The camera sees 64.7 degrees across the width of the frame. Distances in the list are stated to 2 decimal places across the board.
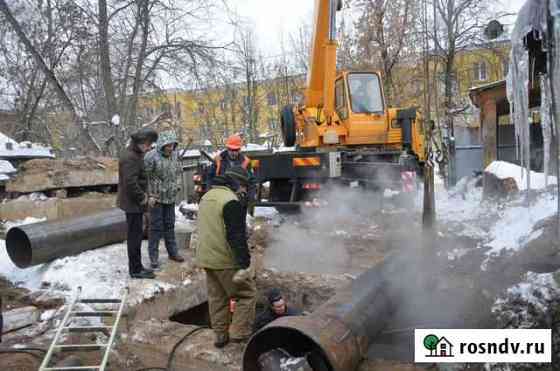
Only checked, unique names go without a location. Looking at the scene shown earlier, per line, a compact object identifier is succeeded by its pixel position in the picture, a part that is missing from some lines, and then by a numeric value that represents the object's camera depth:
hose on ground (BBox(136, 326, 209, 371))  3.63
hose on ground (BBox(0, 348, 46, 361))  3.75
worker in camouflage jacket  5.43
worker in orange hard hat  5.80
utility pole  5.27
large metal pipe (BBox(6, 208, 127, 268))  5.37
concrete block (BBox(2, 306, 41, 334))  4.30
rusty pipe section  2.89
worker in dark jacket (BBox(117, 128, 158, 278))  5.04
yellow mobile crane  8.32
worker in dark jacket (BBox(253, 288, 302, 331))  4.17
